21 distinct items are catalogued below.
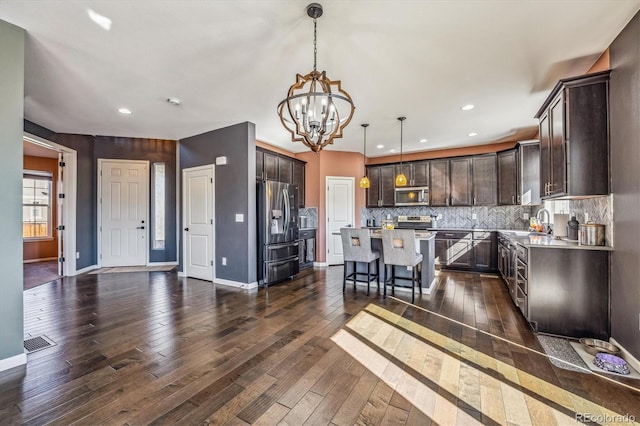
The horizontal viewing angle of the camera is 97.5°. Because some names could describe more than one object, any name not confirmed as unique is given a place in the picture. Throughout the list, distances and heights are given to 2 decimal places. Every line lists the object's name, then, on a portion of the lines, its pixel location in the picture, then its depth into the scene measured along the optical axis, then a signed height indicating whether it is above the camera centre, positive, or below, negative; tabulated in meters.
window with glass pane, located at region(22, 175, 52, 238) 7.04 +0.16
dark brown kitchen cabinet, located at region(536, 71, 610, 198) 2.60 +0.73
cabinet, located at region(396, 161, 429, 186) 6.59 +0.94
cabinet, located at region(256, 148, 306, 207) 5.35 +0.92
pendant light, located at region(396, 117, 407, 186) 5.01 +0.57
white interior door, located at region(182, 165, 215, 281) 5.09 -0.17
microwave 6.55 +0.38
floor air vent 2.55 -1.22
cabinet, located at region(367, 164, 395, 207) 7.01 +0.66
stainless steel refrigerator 4.75 -0.35
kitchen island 4.35 -0.81
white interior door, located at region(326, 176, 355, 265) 6.64 +0.05
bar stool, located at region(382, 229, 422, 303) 3.89 -0.53
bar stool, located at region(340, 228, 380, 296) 4.22 -0.57
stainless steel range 6.61 -0.24
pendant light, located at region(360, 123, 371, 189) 5.04 +1.36
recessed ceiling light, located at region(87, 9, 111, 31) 2.14 +1.52
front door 6.02 +0.02
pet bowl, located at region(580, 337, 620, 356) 2.39 -1.19
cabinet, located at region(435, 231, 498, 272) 5.57 -0.79
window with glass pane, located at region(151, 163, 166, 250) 6.34 +0.20
